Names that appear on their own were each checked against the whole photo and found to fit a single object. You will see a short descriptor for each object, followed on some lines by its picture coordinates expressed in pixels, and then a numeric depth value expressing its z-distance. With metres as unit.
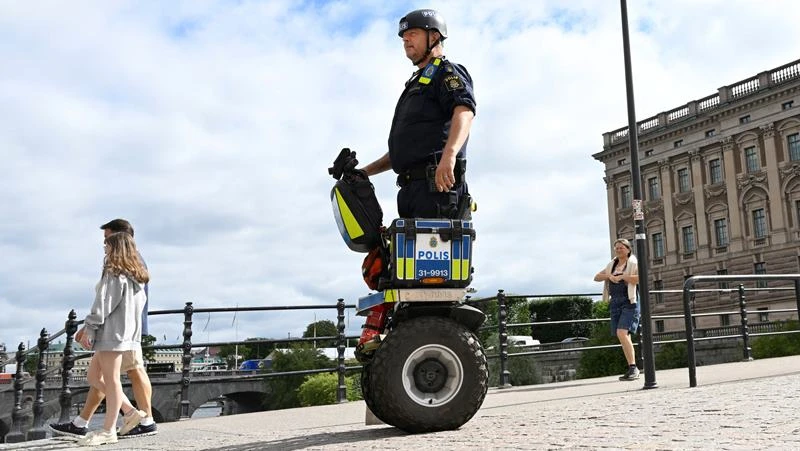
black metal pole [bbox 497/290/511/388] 10.30
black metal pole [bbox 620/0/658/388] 8.23
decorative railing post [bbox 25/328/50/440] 7.71
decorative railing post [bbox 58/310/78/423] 7.82
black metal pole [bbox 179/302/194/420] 8.50
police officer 4.40
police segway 4.20
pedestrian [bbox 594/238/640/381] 9.42
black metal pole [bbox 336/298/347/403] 9.50
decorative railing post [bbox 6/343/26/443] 7.98
